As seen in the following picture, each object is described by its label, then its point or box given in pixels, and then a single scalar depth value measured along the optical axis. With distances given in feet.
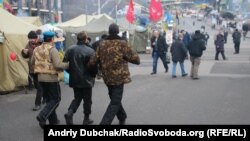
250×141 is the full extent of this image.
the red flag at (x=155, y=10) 80.69
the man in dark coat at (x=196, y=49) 45.68
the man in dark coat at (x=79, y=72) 24.50
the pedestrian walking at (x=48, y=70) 24.52
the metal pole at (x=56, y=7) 163.55
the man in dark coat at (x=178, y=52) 48.00
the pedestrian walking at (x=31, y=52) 31.14
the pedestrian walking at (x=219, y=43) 68.39
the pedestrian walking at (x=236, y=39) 84.41
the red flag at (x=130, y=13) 88.28
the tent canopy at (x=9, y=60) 39.45
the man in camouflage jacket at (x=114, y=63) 22.36
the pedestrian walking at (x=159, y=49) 50.29
